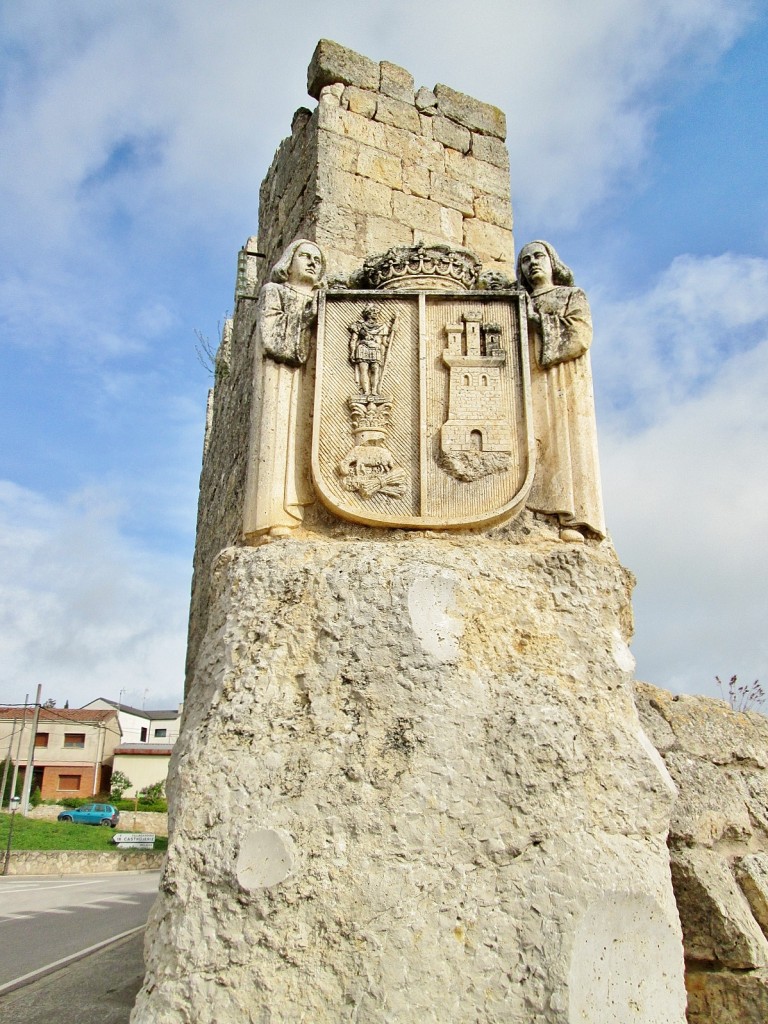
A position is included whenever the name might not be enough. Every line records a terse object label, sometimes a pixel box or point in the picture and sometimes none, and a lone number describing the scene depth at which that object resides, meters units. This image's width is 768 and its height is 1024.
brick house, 38.97
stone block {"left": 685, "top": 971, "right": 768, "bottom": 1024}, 2.65
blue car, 27.38
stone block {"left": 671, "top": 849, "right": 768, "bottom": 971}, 2.73
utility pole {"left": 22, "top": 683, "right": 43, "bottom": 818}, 25.57
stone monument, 2.06
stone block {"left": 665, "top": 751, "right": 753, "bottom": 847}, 3.00
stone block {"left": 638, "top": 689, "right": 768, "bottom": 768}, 3.30
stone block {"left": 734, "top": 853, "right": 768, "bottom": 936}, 2.91
